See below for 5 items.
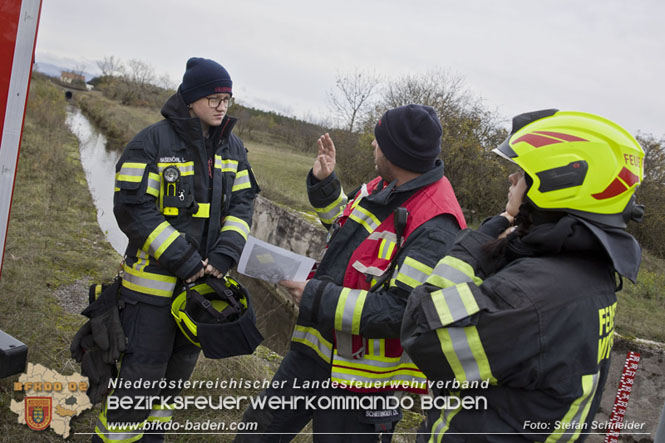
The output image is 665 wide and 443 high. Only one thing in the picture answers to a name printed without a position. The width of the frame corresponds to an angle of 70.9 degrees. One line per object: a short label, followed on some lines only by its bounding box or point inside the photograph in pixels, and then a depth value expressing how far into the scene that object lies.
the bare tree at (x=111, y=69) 58.62
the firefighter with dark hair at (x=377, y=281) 2.05
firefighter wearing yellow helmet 1.40
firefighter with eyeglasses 2.44
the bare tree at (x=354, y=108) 19.28
